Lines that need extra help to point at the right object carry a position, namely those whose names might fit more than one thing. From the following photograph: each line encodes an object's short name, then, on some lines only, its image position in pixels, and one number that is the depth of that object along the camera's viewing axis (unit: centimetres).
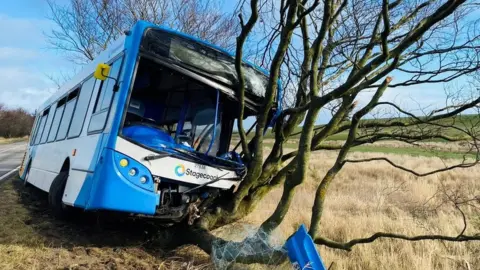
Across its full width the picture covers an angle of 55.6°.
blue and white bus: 567
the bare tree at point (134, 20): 1933
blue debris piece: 451
